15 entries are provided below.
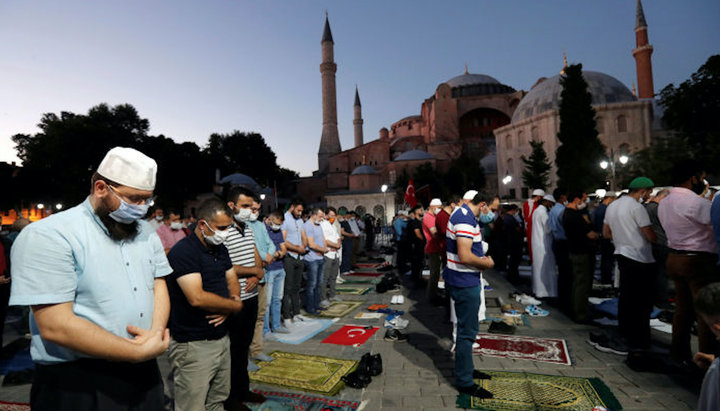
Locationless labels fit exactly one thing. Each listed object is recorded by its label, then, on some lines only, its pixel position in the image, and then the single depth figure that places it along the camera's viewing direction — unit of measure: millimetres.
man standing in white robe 7414
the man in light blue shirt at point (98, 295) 1428
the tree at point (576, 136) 31578
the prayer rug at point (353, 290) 8954
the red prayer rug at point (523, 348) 4550
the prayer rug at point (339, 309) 6922
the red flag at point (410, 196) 14113
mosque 36406
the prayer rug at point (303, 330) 5473
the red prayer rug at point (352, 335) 5359
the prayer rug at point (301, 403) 3463
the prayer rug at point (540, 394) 3402
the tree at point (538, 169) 35625
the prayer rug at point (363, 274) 11549
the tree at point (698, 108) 27719
